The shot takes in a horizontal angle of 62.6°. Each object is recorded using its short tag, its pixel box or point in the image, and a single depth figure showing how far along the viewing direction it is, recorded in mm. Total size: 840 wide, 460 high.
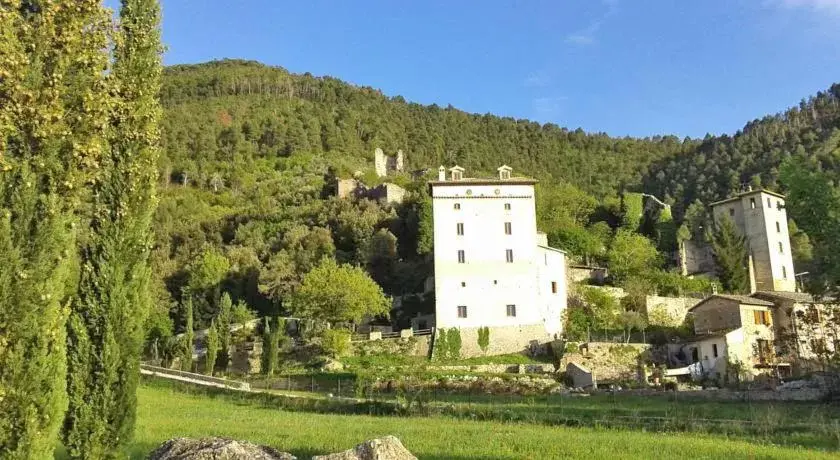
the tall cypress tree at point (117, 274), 10984
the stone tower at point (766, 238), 62219
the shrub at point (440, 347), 46469
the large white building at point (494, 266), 48625
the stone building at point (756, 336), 42031
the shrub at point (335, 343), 44969
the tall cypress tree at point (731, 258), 59156
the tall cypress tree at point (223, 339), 48409
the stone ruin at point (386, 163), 112188
